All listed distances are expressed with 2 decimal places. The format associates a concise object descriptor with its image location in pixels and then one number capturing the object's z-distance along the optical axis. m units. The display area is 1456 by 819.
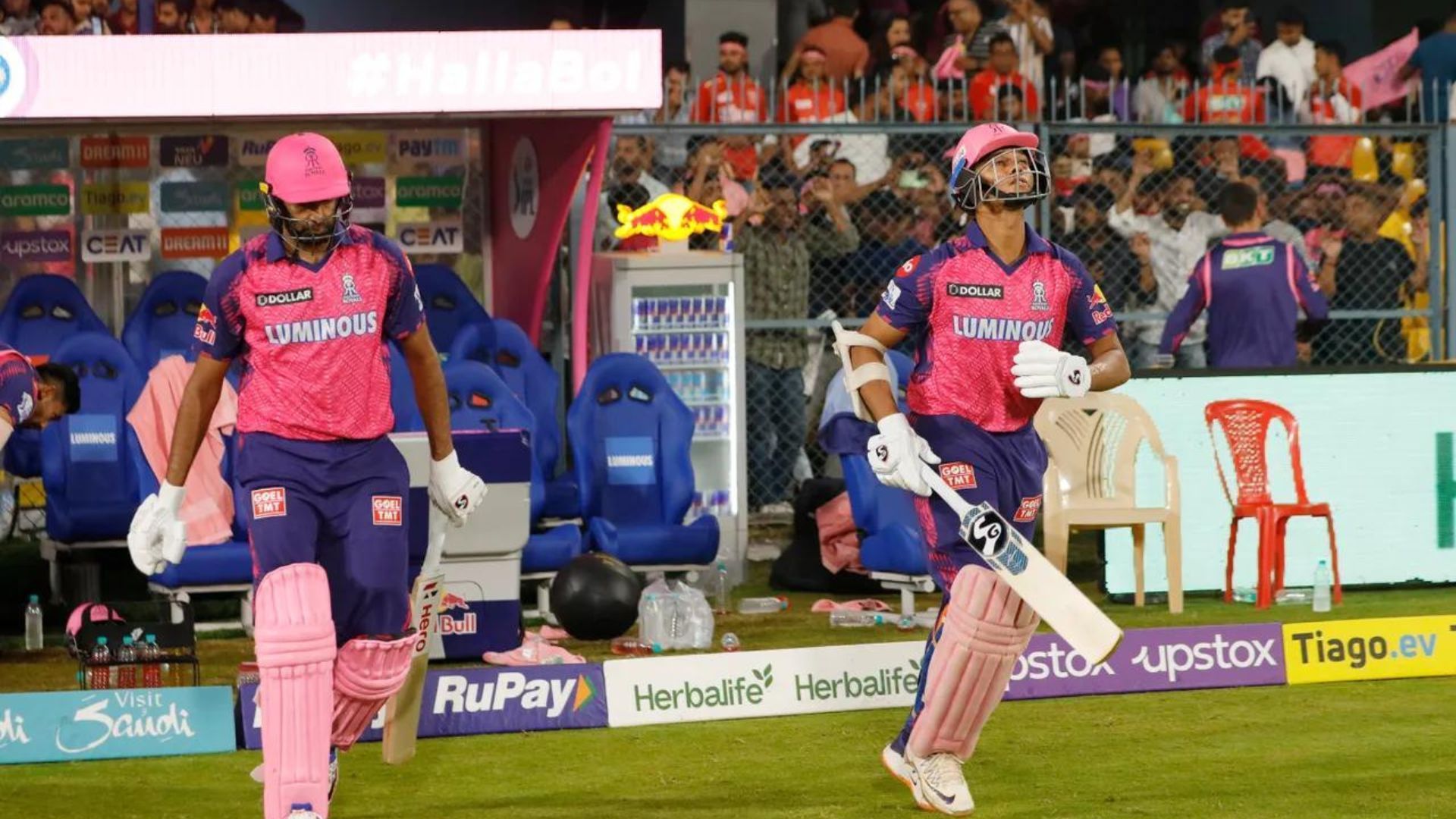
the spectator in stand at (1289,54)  17.20
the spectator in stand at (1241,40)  17.53
